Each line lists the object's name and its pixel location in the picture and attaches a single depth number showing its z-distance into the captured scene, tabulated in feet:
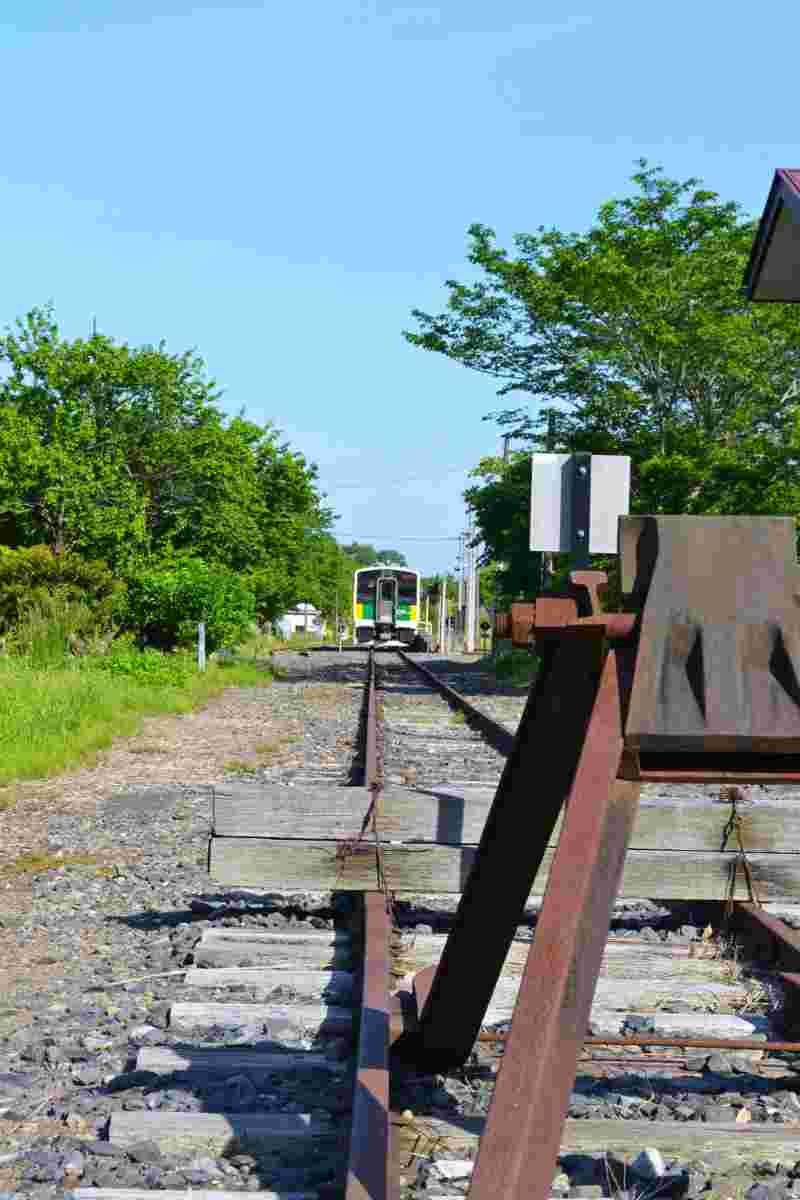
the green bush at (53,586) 86.48
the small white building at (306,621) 345.62
